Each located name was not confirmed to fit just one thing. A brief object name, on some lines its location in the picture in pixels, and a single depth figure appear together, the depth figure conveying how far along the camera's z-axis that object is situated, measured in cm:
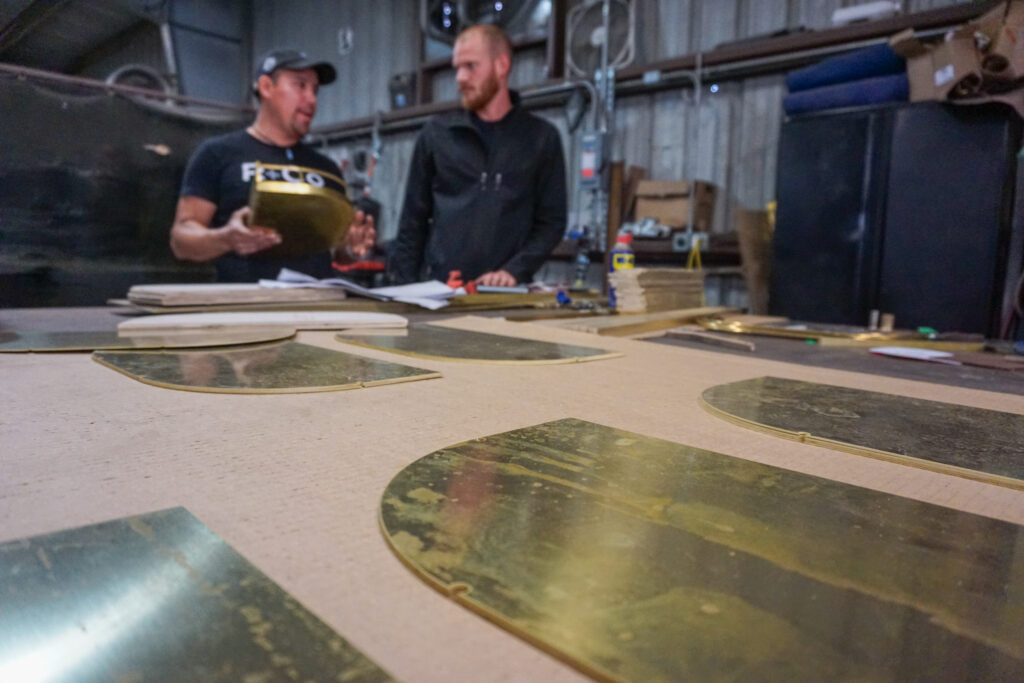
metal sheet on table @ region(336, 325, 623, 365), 90
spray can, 166
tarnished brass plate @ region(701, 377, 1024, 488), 48
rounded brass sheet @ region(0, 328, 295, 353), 87
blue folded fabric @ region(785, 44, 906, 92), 295
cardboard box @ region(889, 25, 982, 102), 254
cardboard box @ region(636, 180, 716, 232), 390
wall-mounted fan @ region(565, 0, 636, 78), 435
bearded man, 258
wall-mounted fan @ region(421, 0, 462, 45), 530
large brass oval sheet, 23
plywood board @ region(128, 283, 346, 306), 126
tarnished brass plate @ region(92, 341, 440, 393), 68
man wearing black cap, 228
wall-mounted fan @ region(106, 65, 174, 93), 422
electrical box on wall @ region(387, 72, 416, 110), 586
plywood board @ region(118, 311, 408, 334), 104
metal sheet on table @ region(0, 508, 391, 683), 22
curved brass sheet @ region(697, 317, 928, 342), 124
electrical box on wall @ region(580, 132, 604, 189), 419
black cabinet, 277
